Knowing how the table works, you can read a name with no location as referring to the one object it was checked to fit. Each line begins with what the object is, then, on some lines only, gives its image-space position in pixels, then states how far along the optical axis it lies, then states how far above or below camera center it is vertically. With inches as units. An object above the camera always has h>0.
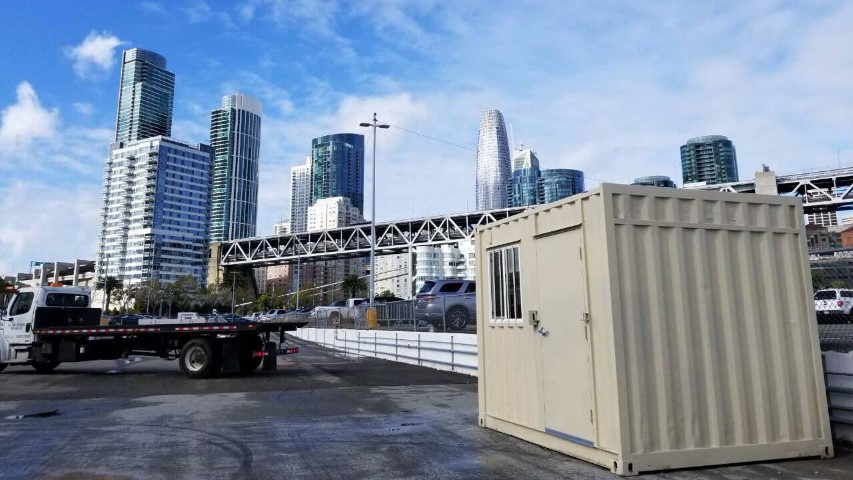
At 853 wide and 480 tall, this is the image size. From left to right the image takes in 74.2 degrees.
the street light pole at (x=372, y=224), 1409.9 +244.6
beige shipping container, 213.0 -5.3
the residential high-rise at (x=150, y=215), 6033.5 +1191.0
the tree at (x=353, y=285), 4845.5 +329.1
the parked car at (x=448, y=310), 647.1 +13.2
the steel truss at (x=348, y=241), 4062.5 +654.1
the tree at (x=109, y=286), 4423.2 +312.6
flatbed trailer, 561.3 -16.3
